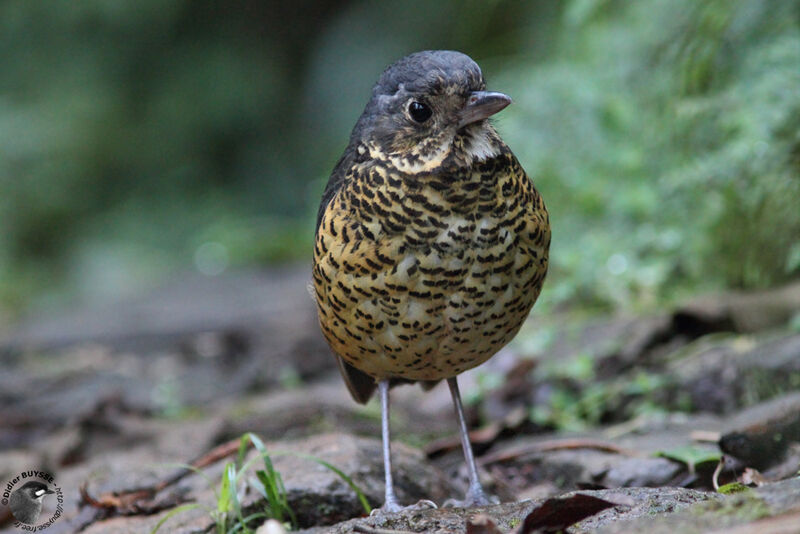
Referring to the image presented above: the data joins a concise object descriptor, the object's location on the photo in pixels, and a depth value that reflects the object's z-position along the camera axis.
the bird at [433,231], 6.16
